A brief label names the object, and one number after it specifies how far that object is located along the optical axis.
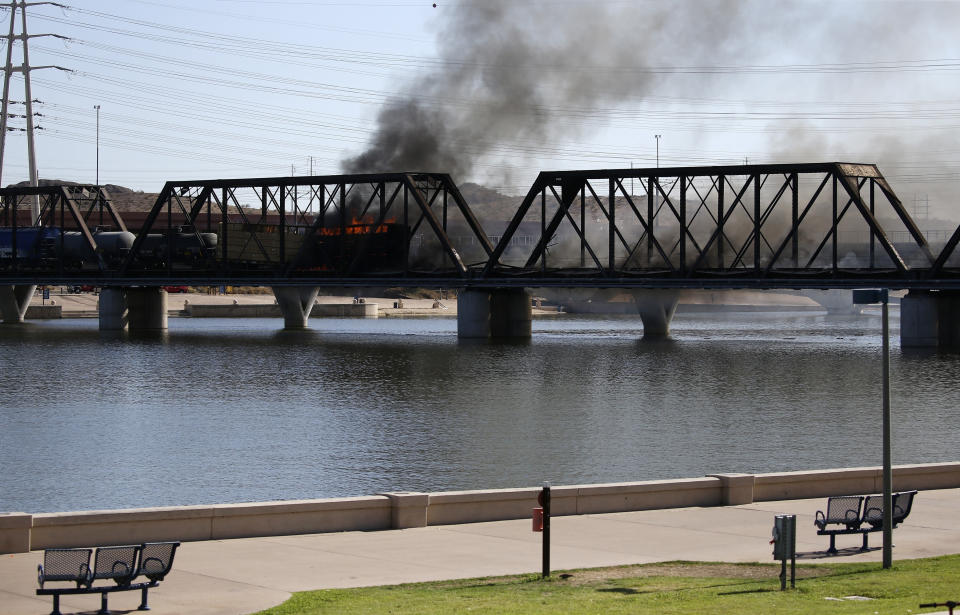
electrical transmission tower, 183.38
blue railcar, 172.38
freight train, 152.62
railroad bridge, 125.81
